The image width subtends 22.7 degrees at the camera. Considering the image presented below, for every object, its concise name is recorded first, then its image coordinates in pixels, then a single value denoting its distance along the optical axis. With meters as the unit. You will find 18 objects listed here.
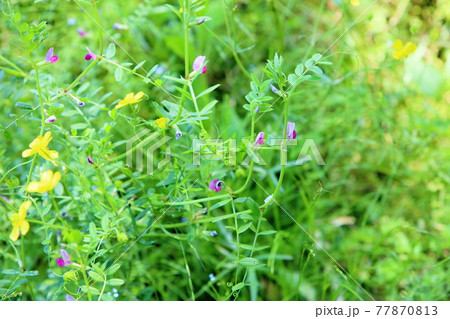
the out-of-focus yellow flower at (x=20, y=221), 0.70
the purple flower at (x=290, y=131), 0.74
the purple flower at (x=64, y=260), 0.73
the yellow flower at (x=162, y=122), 0.74
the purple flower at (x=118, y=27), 0.92
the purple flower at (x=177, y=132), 0.74
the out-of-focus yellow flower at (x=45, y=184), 0.68
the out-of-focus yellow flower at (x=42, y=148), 0.71
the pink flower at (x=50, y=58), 0.75
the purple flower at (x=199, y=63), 0.75
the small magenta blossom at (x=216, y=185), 0.76
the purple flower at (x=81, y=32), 0.93
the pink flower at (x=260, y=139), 0.73
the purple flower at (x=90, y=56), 0.75
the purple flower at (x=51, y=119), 0.75
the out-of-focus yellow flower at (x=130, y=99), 0.73
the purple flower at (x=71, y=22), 0.94
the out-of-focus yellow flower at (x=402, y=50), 0.86
